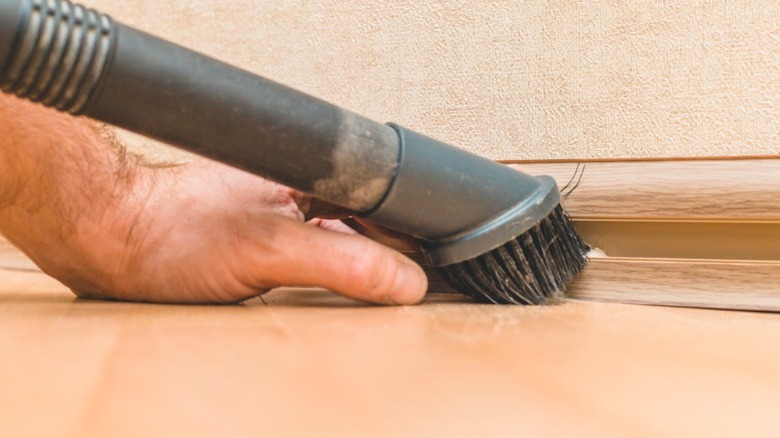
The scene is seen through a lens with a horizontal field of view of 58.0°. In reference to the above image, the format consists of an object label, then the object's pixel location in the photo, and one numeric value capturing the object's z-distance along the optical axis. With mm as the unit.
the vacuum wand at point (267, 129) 496
